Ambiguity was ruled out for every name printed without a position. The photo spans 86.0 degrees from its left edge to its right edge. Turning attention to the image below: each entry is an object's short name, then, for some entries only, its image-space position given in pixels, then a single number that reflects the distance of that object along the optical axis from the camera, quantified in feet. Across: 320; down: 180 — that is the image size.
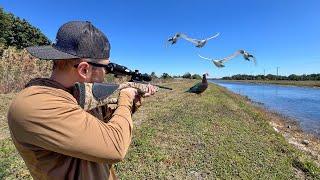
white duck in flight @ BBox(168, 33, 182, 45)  7.76
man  2.60
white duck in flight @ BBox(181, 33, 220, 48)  7.78
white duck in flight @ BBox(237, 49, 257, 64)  8.75
